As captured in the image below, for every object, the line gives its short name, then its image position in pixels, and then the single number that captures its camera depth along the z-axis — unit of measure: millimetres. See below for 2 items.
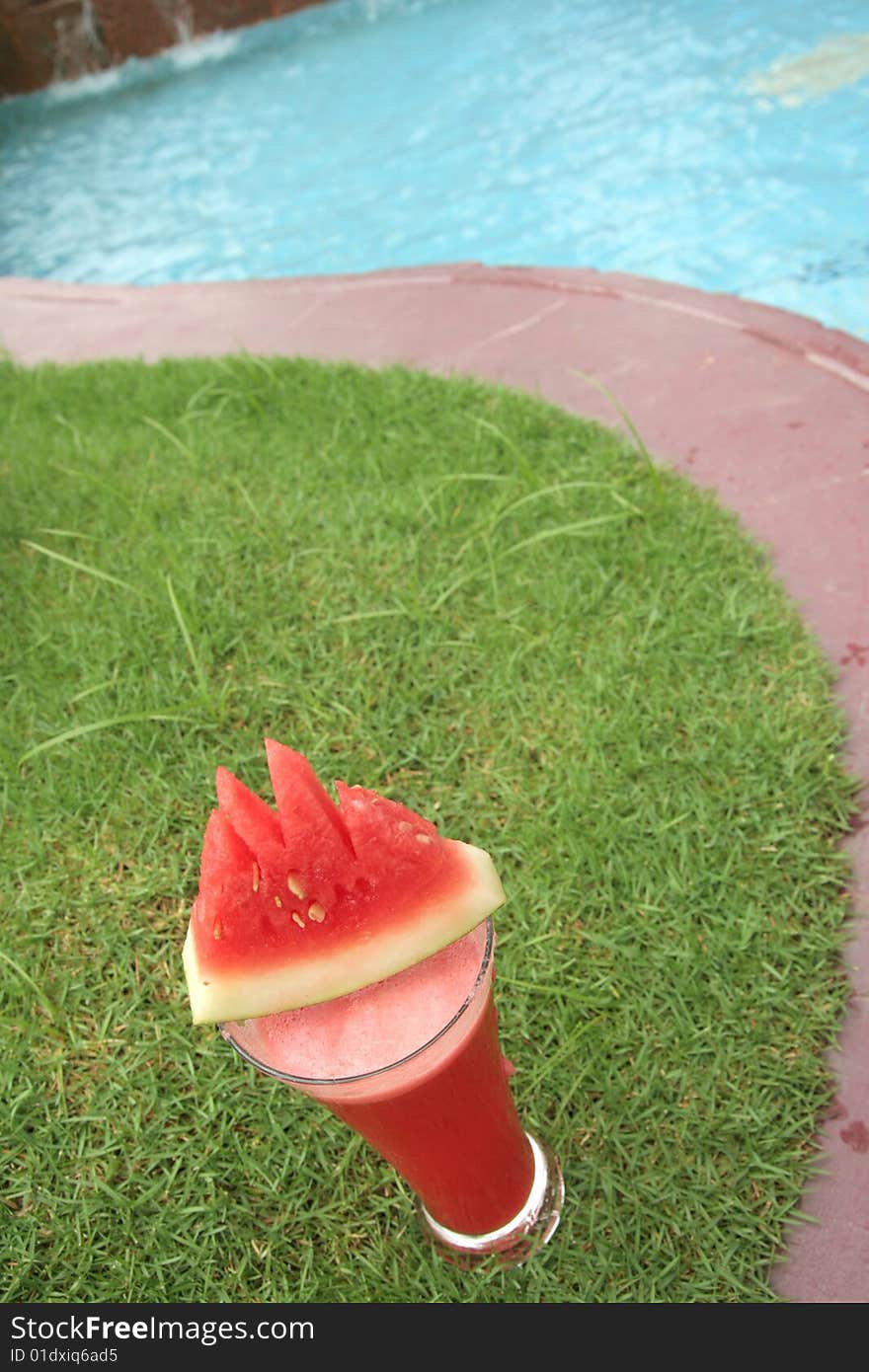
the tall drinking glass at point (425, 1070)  317
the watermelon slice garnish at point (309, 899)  302
